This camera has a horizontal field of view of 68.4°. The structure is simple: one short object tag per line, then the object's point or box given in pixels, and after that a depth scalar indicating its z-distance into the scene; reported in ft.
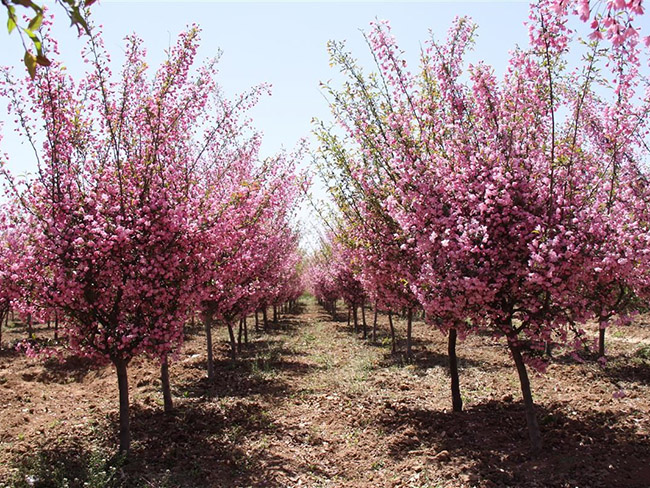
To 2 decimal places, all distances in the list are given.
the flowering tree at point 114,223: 22.47
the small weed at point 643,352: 42.32
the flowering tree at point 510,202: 19.93
